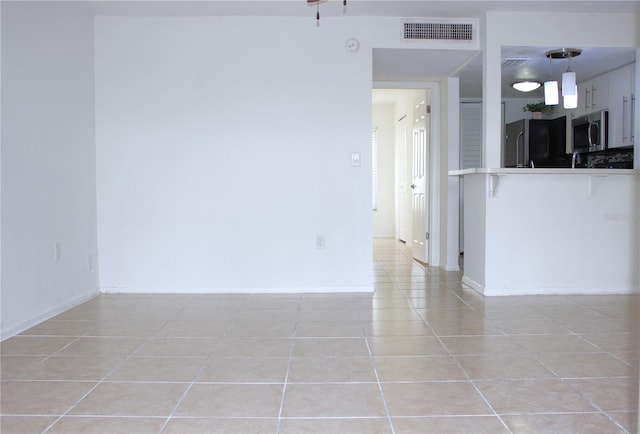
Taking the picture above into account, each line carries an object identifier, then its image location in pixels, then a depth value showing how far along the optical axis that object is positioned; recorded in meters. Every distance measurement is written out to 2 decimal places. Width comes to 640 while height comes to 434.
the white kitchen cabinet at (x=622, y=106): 4.69
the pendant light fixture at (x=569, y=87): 3.91
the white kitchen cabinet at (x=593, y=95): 5.06
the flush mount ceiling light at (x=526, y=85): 5.11
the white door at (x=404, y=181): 6.58
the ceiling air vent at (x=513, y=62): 4.31
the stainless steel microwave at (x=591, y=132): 5.02
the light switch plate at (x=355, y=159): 3.93
